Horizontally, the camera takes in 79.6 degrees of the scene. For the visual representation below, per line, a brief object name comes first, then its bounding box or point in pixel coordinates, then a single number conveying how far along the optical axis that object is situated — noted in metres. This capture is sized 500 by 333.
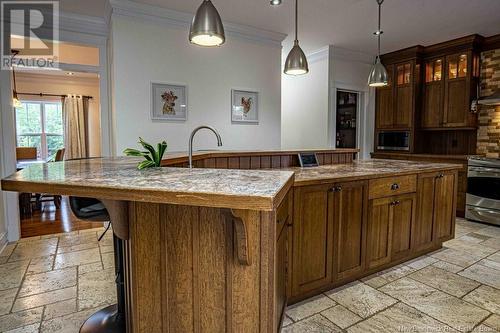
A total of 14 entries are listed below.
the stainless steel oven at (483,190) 4.16
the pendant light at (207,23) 2.00
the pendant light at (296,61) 2.88
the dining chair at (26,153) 6.37
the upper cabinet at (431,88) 4.72
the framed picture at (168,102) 3.74
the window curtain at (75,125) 7.39
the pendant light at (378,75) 3.38
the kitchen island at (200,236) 1.06
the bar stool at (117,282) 1.76
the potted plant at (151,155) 1.61
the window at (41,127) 7.23
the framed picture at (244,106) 4.31
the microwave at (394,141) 5.34
